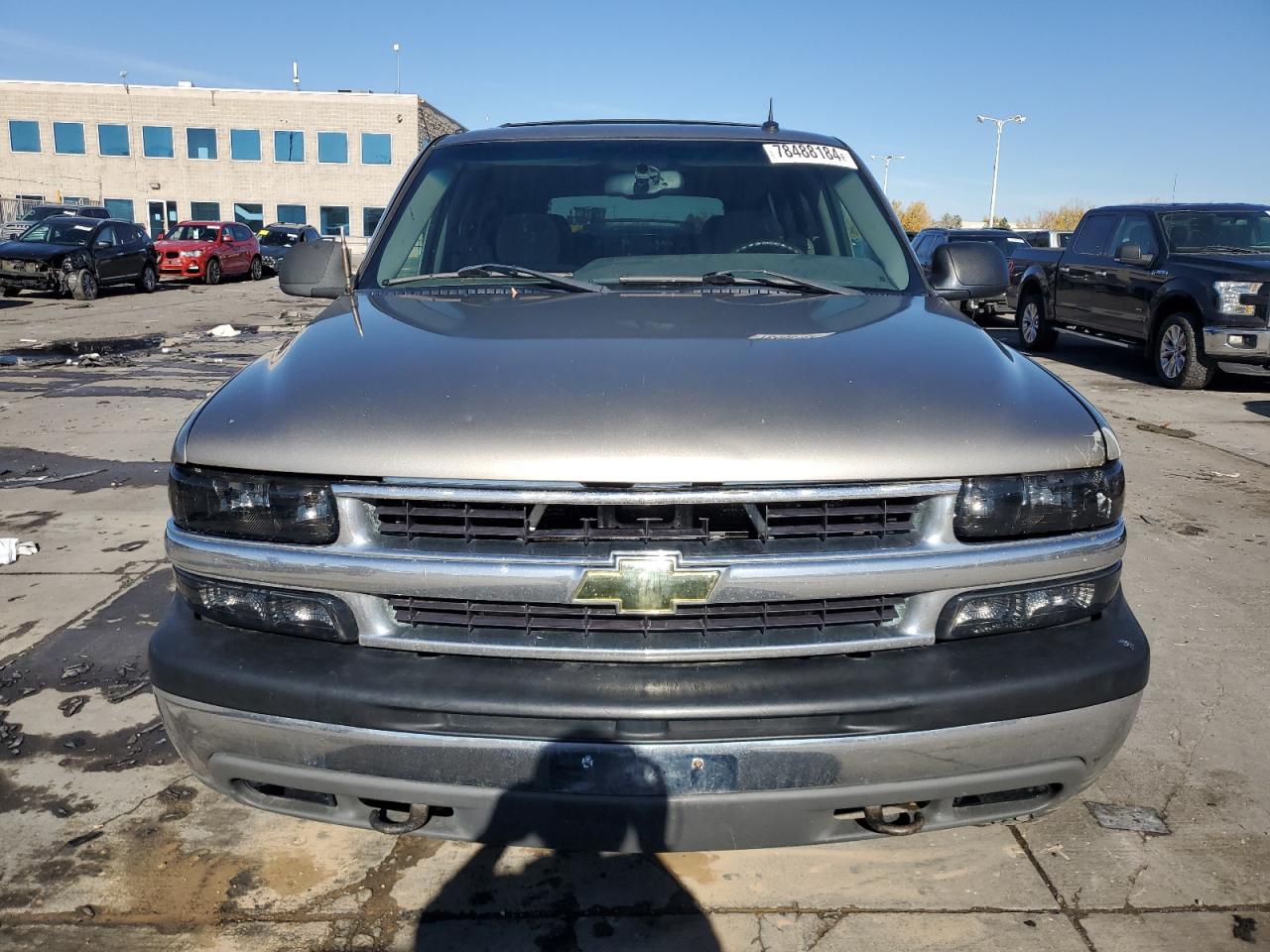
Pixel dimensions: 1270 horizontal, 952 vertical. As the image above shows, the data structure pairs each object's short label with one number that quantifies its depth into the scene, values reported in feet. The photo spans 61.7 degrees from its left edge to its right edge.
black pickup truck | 34.04
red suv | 89.92
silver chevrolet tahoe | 6.48
